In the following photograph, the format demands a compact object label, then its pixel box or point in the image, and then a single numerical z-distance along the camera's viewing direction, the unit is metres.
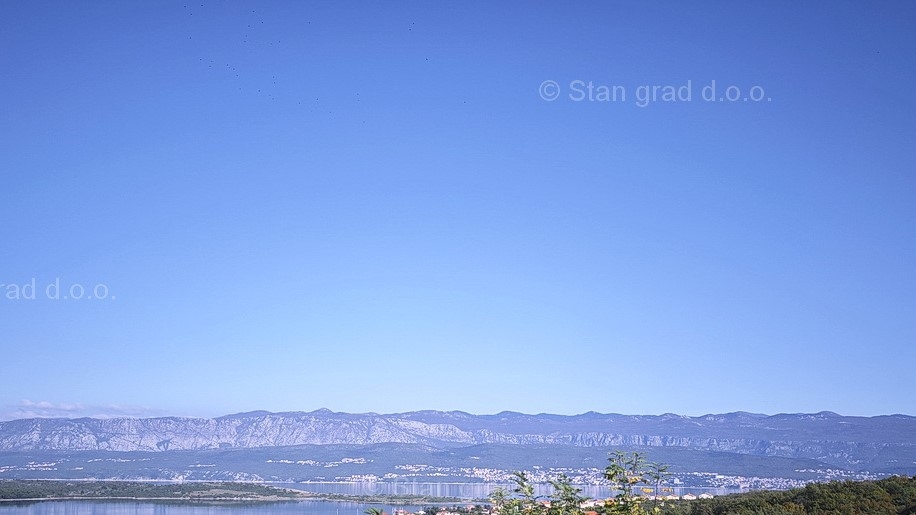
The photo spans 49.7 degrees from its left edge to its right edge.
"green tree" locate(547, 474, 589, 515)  15.71
